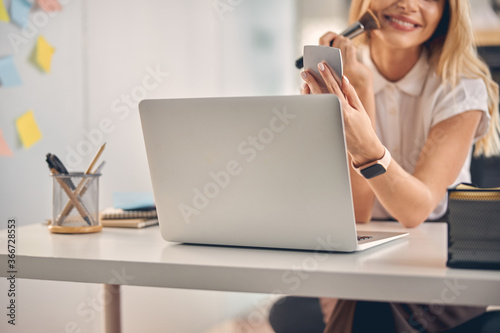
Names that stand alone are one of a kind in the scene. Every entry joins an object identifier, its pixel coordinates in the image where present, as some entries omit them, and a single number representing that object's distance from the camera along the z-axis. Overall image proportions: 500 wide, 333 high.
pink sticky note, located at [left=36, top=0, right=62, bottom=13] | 2.89
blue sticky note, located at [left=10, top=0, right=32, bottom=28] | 2.76
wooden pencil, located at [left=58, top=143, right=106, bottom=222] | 2.22
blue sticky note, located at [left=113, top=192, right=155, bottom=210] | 2.38
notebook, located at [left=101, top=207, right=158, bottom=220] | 2.34
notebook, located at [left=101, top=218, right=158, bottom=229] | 2.29
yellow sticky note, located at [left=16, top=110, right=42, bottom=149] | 2.81
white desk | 1.78
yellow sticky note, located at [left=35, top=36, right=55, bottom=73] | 2.88
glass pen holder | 2.21
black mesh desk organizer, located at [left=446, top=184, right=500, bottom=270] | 1.81
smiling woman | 2.20
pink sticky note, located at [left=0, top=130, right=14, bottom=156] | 2.74
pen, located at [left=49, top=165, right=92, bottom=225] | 2.21
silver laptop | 1.89
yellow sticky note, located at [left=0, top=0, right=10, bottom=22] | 2.71
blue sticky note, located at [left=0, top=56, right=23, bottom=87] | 2.73
